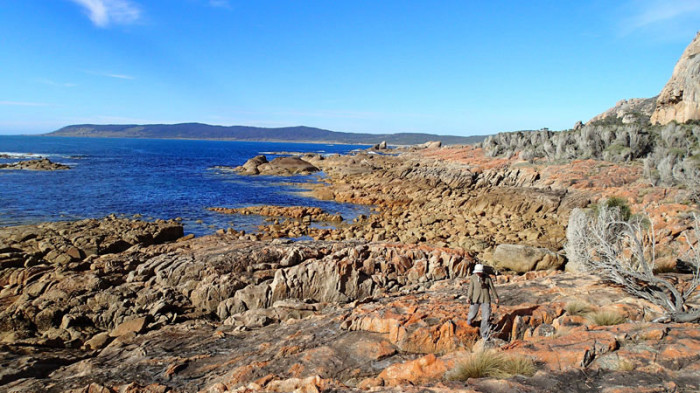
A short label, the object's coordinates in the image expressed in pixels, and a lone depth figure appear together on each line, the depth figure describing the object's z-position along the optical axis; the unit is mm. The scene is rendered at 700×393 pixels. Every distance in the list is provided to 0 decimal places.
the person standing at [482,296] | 7328
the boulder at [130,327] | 10677
